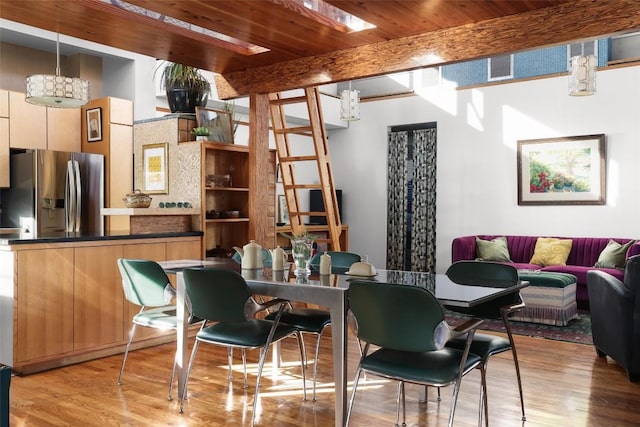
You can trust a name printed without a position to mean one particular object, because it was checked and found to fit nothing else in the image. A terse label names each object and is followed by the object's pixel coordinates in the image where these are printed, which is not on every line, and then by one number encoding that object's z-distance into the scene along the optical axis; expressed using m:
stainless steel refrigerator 6.68
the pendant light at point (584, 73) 6.13
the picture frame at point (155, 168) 5.98
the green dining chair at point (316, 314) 3.76
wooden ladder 6.15
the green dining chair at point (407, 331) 2.60
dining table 3.05
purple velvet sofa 7.19
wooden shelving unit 5.99
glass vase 3.72
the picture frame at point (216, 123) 5.89
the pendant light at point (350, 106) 7.36
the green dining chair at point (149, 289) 3.79
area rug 5.61
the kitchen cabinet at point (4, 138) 6.67
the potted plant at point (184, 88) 5.88
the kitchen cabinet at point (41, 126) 6.82
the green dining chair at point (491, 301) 3.19
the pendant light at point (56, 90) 4.42
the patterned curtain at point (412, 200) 9.85
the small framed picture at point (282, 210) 9.72
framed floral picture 8.16
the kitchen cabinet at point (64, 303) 4.18
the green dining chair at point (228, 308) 3.20
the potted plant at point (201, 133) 5.76
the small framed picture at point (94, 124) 7.46
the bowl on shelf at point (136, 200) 5.28
